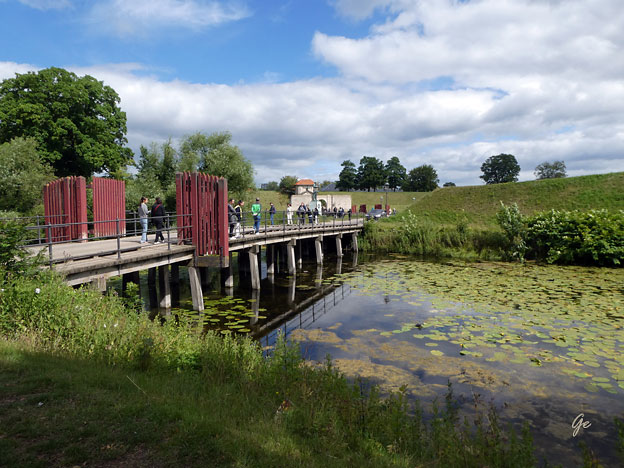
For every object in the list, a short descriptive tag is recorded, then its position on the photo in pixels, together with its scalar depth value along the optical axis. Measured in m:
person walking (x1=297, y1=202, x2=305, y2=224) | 25.96
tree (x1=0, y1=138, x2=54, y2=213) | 23.53
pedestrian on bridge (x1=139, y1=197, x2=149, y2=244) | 13.98
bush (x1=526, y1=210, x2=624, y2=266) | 20.30
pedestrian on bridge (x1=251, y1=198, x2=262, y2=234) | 18.74
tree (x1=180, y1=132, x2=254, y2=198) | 37.06
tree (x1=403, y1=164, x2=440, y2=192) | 96.75
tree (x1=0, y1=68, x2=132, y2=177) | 30.73
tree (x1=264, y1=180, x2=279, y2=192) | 141.46
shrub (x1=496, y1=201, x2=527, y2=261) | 23.00
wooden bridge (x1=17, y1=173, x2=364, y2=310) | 10.29
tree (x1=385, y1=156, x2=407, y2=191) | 106.06
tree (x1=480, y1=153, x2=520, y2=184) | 110.00
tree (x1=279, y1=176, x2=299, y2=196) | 96.19
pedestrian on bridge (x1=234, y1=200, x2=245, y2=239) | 16.49
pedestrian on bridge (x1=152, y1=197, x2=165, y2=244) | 14.49
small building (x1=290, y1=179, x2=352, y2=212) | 48.84
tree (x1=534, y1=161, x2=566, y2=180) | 109.19
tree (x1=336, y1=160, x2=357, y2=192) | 109.94
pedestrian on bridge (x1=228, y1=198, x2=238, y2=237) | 15.85
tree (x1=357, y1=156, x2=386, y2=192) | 103.81
